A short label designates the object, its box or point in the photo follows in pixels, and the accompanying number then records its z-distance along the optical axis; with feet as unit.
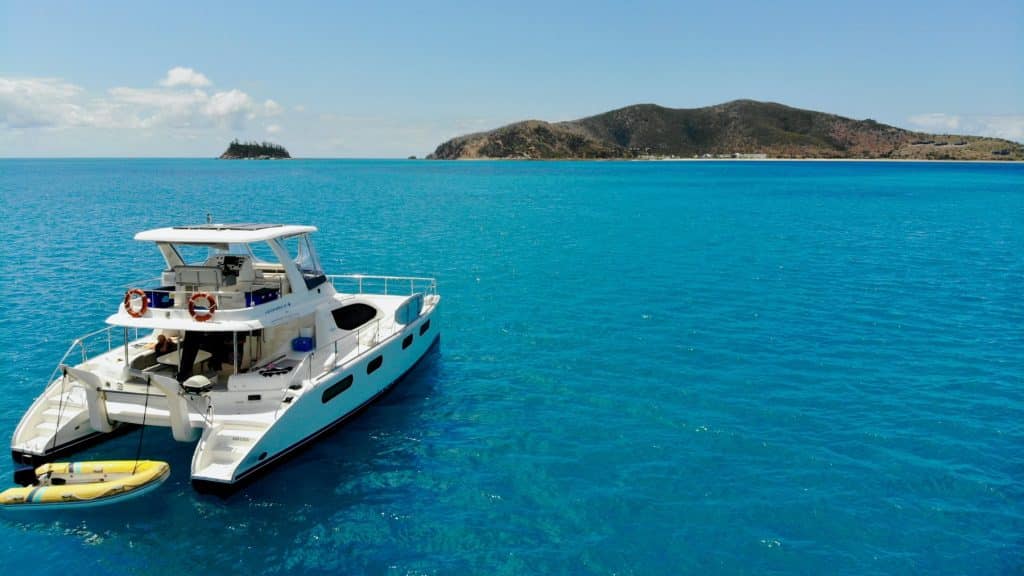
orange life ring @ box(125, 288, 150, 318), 48.55
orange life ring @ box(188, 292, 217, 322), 48.08
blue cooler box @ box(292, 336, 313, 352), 55.72
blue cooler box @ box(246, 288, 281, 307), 50.52
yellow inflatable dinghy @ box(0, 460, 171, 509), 40.50
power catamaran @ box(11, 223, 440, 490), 44.29
